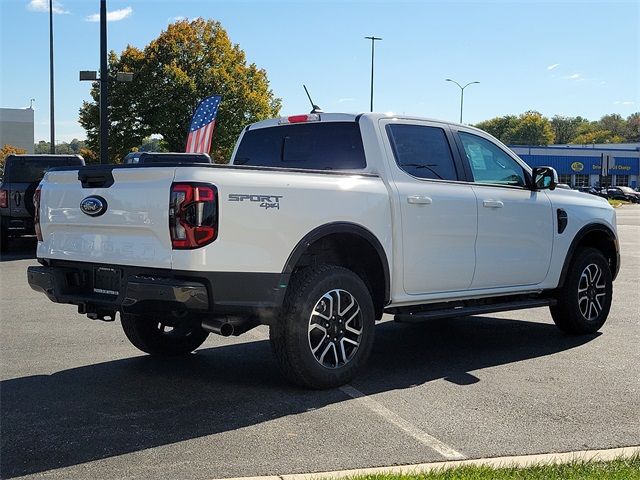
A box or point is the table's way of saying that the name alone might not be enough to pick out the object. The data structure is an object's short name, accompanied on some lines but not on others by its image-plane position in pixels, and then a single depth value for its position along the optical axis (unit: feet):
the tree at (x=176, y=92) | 157.48
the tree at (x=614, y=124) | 497.87
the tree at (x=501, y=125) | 472.03
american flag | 62.13
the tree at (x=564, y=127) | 513.04
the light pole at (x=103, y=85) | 59.52
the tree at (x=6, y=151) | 336.04
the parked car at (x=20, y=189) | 51.37
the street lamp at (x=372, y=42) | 193.45
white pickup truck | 15.66
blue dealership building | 271.49
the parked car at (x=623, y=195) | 214.48
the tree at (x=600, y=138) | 447.83
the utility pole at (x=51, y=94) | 127.75
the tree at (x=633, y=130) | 480.23
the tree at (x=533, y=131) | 447.83
